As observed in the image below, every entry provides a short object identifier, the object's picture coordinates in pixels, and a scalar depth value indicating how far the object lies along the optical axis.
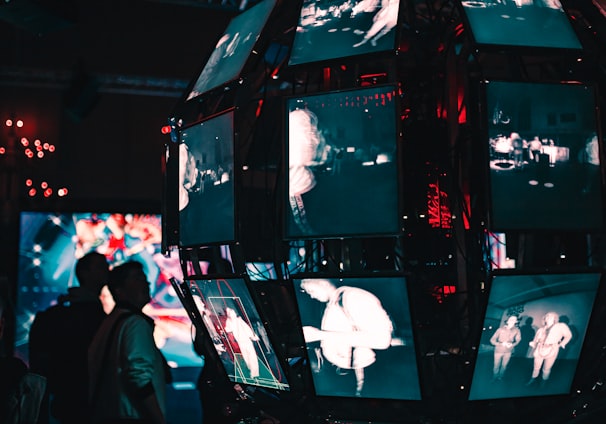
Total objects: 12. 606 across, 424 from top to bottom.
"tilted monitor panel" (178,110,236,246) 4.23
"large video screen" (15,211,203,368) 10.21
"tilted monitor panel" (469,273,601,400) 3.79
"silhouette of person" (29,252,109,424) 4.19
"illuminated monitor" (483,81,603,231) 3.81
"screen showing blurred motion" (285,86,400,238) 3.78
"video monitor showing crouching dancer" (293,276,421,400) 3.79
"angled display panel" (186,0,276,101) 4.43
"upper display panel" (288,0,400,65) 3.96
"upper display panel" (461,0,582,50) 3.95
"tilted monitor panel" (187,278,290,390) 4.20
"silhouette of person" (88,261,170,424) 3.55
